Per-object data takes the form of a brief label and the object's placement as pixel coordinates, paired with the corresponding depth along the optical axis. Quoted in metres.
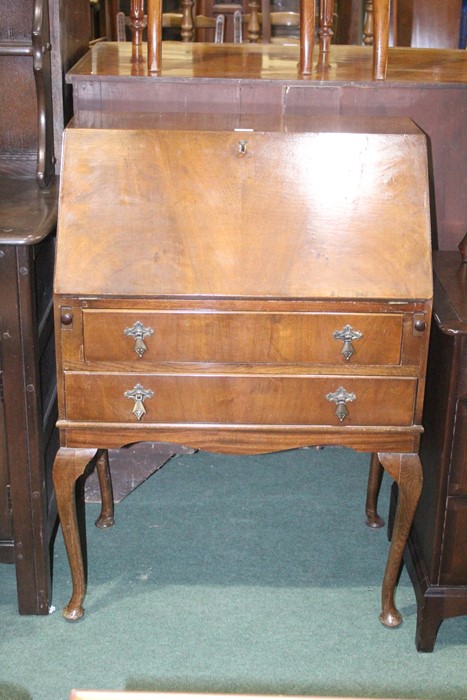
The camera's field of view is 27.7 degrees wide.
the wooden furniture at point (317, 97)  2.58
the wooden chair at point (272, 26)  6.14
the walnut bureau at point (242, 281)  2.21
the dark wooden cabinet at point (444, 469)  2.28
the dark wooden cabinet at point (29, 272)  2.30
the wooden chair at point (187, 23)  5.41
